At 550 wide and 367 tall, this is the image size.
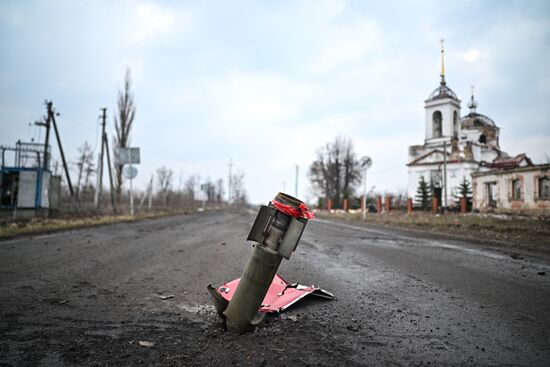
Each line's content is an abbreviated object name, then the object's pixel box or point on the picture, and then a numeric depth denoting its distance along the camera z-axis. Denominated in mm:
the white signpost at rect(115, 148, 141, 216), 20859
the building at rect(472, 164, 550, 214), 23859
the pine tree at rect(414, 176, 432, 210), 36125
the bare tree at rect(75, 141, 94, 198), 42562
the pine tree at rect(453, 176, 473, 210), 32738
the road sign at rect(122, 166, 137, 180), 20828
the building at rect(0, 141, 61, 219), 20031
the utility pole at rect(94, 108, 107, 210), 26875
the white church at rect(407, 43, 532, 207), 41781
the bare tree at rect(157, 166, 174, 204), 43531
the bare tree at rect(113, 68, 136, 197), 31875
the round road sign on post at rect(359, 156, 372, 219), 23341
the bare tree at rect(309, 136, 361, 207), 57094
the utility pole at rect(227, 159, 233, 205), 80562
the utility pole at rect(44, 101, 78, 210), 24547
